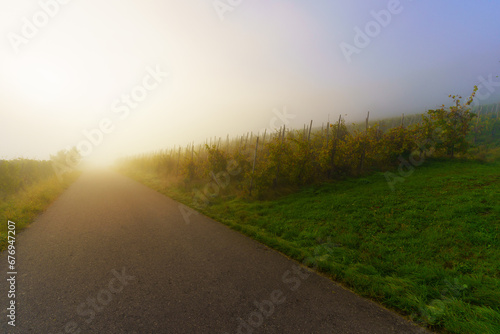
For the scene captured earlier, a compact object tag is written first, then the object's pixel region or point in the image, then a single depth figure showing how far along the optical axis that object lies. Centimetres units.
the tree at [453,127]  1459
